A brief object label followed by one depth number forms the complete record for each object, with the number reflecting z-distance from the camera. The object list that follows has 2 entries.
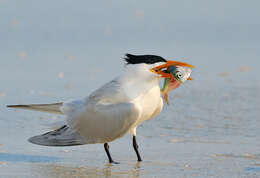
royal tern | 9.48
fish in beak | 9.66
